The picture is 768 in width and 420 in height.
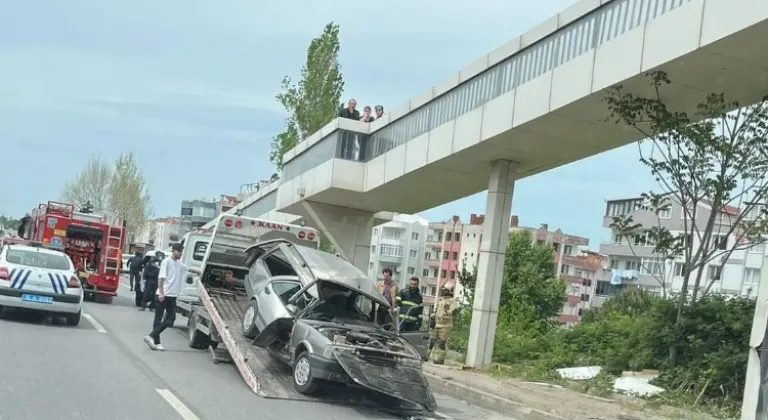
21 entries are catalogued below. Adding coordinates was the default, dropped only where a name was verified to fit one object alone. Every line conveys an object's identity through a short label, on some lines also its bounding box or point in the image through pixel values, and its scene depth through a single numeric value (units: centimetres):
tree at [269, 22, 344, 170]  3841
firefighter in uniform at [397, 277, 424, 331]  1506
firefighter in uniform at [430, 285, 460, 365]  1645
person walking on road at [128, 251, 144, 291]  2357
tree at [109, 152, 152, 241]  6775
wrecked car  1000
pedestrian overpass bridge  1089
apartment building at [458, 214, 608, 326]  11100
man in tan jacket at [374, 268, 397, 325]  1723
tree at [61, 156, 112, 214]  6838
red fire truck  2328
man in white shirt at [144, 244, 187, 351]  1374
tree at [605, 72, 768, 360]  1267
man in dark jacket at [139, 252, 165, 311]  2142
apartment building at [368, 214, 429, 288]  12331
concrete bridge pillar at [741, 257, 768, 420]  850
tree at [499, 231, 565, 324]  2633
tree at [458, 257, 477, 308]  2845
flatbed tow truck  1070
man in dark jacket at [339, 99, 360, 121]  2422
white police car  1528
